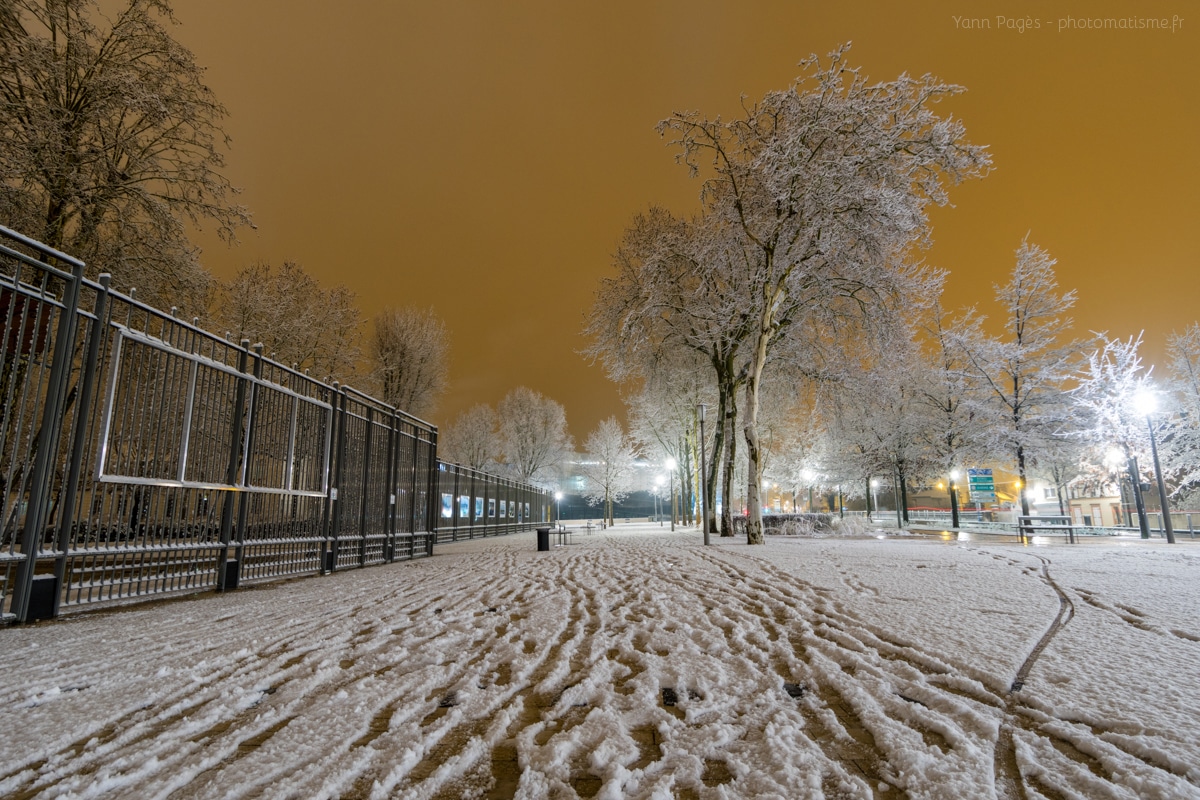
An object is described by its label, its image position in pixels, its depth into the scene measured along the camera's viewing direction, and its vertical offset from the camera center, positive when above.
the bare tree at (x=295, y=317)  20.12 +6.62
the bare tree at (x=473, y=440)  48.50 +4.18
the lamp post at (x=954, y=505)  27.38 -0.75
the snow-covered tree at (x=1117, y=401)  18.86 +3.18
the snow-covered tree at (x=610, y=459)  47.38 +2.55
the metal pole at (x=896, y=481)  29.64 +0.48
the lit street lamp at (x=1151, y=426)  15.67 +1.99
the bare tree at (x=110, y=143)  9.22 +6.34
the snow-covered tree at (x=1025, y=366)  24.20 +5.69
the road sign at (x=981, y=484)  26.55 +0.30
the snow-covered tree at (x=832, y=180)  13.23 +7.74
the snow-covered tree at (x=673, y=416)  21.73 +4.02
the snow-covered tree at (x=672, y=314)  17.61 +5.87
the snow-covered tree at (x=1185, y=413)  23.39 +3.70
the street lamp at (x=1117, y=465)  22.88 +1.16
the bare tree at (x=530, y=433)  48.25 +4.84
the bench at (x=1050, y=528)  15.26 -1.07
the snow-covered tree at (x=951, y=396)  26.36 +4.67
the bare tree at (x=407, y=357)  30.53 +7.32
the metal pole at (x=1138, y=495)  17.26 -0.15
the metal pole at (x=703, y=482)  15.89 +0.23
